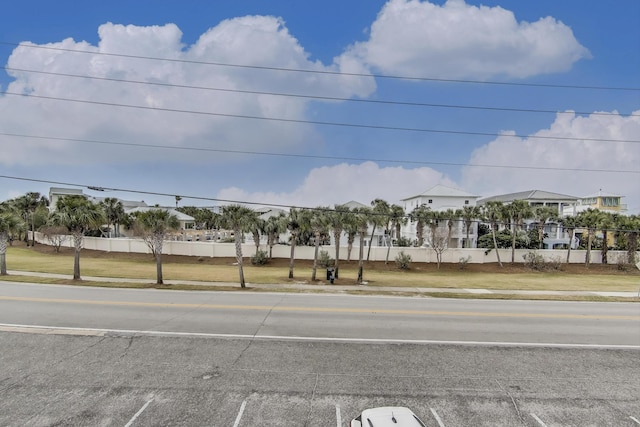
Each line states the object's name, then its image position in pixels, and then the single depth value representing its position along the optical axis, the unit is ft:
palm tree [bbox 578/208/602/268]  141.36
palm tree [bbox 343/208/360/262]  96.17
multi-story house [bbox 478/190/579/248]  192.85
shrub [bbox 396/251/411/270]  131.95
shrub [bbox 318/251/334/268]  127.30
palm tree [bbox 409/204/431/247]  158.92
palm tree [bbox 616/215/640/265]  139.74
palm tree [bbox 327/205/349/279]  95.55
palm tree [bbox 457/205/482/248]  164.96
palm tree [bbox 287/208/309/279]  98.31
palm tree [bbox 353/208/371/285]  92.94
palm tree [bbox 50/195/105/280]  80.33
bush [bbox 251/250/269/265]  133.39
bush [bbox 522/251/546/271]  136.36
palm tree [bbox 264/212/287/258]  130.31
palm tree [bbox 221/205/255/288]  80.79
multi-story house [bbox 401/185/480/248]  213.05
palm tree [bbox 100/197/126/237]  182.19
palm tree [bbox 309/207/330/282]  95.66
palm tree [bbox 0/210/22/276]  85.35
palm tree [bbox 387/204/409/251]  145.61
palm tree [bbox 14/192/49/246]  192.24
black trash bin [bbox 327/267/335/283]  91.76
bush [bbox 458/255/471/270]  137.00
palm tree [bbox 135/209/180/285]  80.64
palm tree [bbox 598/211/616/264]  140.87
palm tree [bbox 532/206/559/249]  154.30
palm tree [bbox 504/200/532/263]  143.95
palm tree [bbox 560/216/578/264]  155.43
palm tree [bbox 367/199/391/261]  114.27
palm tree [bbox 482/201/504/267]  146.00
